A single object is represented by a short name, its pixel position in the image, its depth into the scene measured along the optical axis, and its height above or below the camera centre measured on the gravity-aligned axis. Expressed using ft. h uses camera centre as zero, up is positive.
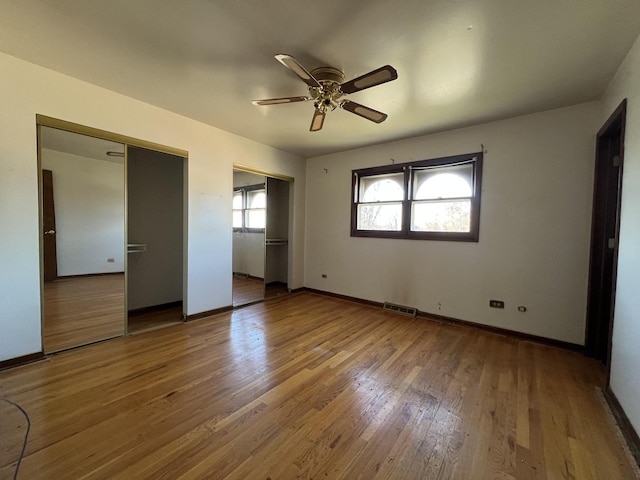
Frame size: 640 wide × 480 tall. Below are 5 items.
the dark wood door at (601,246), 8.39 -0.34
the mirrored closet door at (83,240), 8.70 -0.60
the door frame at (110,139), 7.85 +2.99
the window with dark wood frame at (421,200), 11.43 +1.59
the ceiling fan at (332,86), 5.86 +3.73
